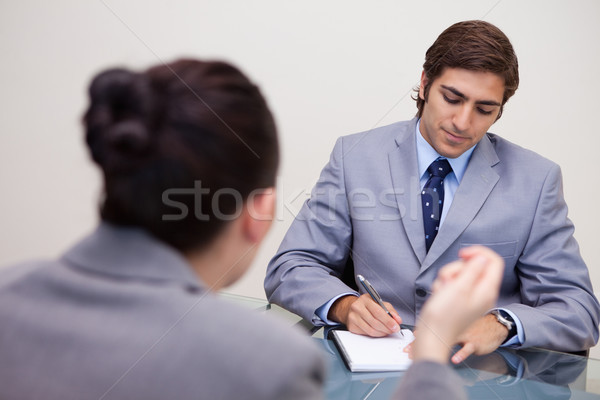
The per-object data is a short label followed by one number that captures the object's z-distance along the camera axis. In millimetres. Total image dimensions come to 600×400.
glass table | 1107
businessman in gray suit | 1593
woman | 533
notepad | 1175
